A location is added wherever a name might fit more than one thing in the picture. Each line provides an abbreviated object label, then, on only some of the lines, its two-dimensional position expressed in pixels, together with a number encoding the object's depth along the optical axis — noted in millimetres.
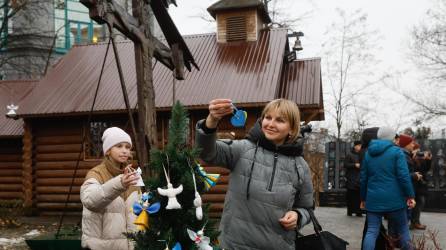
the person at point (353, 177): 10102
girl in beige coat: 3027
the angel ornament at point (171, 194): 2141
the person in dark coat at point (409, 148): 7730
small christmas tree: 2230
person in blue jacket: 5340
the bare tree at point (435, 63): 23875
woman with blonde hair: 2744
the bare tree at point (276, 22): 22062
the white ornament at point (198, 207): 2207
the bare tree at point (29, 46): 22312
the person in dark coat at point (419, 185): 8672
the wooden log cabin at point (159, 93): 11906
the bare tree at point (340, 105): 24078
